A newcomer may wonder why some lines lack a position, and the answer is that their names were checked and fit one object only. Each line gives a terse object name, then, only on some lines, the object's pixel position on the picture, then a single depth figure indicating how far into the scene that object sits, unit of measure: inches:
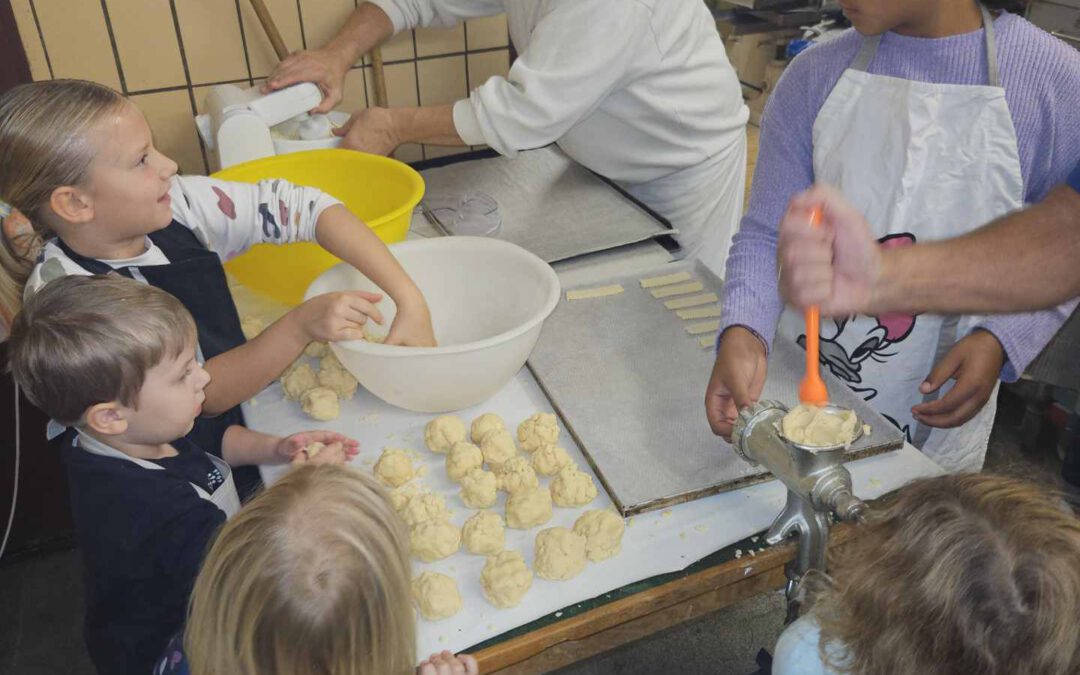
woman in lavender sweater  43.3
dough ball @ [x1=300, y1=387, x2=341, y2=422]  44.3
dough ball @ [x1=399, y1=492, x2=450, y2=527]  37.2
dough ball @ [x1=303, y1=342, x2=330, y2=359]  49.3
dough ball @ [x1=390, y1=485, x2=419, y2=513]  38.2
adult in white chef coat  59.7
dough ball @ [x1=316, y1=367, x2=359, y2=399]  46.2
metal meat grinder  33.0
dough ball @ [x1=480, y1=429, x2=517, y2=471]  41.1
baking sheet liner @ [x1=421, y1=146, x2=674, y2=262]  61.3
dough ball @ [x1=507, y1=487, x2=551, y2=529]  37.3
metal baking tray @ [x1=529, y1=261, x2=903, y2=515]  40.0
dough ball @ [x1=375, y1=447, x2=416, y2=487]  40.0
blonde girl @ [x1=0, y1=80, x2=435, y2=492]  38.4
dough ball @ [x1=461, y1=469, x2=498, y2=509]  38.6
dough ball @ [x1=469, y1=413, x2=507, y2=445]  42.5
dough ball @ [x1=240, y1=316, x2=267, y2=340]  51.9
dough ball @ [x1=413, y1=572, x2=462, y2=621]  33.4
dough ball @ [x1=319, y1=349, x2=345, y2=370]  47.1
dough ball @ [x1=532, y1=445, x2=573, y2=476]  40.4
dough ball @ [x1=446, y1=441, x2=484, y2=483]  40.1
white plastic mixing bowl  40.6
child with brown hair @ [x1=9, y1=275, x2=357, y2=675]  35.2
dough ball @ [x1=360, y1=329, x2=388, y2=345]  43.2
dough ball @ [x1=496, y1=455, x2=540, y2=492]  39.2
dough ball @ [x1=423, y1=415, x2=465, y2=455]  42.1
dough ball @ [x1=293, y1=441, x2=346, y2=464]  40.1
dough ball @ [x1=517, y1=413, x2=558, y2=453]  41.9
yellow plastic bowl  51.8
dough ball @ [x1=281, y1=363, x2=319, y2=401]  46.5
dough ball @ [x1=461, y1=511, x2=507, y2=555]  36.1
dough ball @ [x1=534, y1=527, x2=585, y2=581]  34.7
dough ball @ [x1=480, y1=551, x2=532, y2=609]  33.7
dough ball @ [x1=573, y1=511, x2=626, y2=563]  35.6
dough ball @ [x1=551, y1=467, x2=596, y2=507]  38.5
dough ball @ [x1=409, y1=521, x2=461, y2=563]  35.8
